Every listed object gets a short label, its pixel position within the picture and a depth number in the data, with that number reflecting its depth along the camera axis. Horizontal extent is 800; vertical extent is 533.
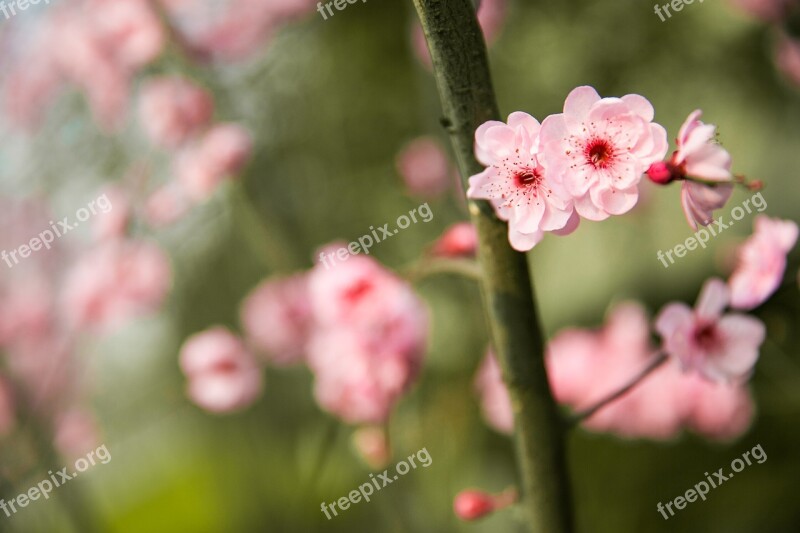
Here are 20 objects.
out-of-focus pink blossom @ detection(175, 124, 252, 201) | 0.64
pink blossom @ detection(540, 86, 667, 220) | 0.34
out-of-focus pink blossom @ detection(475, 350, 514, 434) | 0.67
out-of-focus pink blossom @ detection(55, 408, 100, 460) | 1.17
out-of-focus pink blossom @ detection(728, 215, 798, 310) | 0.38
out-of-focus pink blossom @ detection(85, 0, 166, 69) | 0.73
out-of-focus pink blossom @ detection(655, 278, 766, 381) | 0.38
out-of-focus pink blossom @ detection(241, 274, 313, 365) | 0.65
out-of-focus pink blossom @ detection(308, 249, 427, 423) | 0.49
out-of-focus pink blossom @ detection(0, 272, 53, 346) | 1.10
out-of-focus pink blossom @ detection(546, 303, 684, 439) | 0.73
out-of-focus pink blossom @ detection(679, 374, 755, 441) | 0.72
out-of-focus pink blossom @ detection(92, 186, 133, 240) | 0.70
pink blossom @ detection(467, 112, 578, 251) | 0.34
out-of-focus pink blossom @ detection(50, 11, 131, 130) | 0.83
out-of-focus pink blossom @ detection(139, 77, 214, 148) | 0.74
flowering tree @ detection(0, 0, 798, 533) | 0.35
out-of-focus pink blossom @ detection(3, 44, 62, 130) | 1.00
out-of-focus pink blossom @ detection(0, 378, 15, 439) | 0.82
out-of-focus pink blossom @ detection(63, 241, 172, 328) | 0.84
